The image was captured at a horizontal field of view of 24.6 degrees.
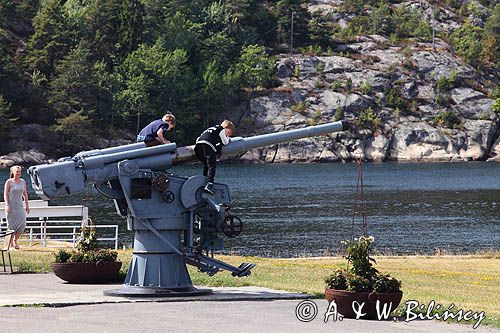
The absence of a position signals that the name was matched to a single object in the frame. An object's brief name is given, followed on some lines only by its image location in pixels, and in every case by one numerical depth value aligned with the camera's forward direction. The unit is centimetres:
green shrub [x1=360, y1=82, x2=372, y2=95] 18312
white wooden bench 4286
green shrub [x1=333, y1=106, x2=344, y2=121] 17338
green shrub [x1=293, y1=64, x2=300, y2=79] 18450
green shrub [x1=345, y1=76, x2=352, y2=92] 18212
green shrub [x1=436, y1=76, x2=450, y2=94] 18588
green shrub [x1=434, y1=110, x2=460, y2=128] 18038
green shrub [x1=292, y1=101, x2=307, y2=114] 17450
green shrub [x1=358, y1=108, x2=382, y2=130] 17700
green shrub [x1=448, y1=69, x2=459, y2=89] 18725
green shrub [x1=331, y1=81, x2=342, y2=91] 18212
